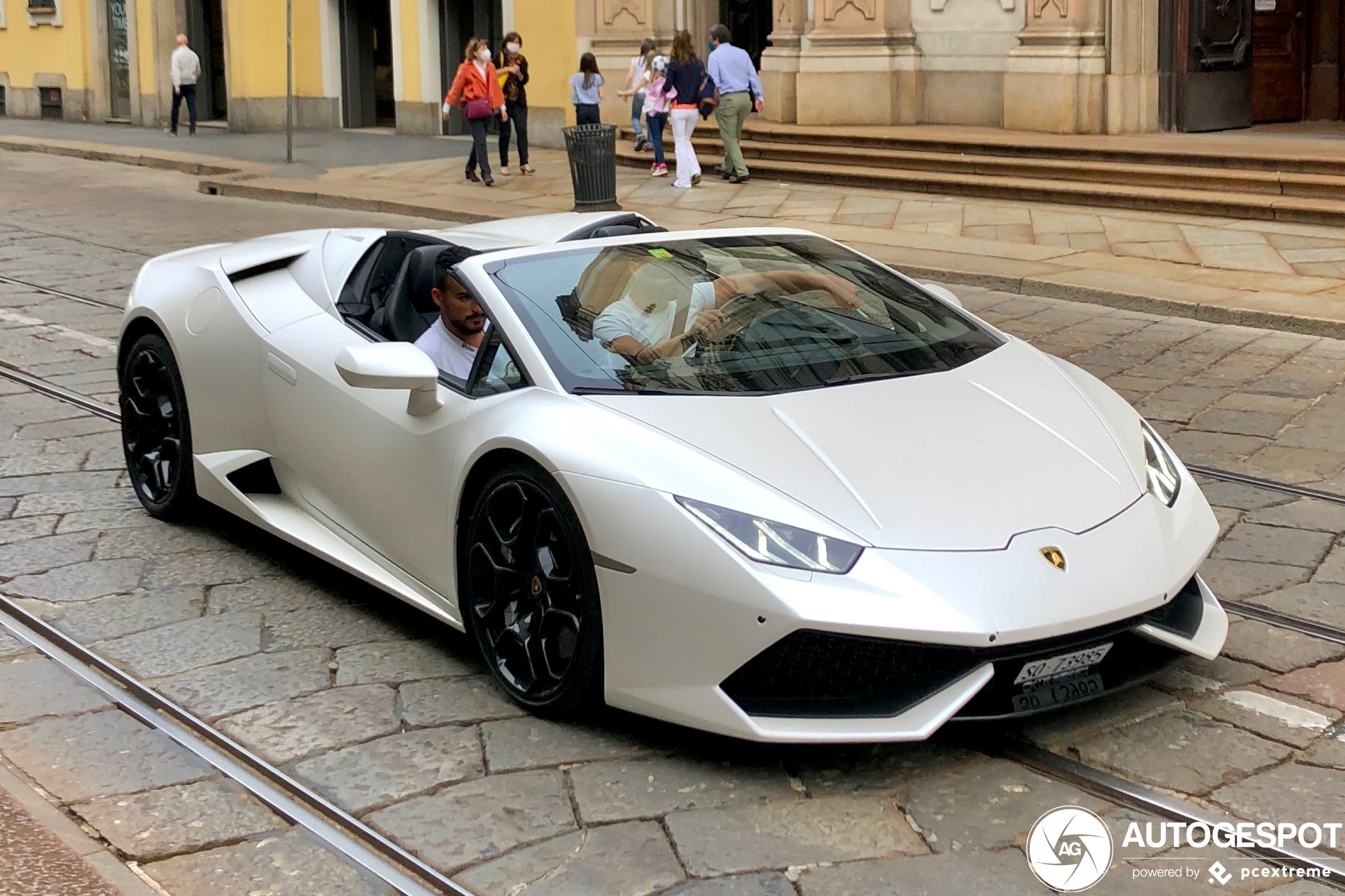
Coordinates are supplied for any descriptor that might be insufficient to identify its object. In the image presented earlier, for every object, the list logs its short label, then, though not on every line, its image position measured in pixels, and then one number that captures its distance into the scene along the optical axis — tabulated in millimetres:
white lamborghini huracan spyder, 3609
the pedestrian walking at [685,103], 17094
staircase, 13586
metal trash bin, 15359
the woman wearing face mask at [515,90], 19125
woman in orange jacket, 18125
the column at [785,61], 18906
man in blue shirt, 16797
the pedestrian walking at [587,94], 19125
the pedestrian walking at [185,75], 27000
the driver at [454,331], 4746
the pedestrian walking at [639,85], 19422
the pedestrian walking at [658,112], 17828
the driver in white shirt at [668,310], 4492
